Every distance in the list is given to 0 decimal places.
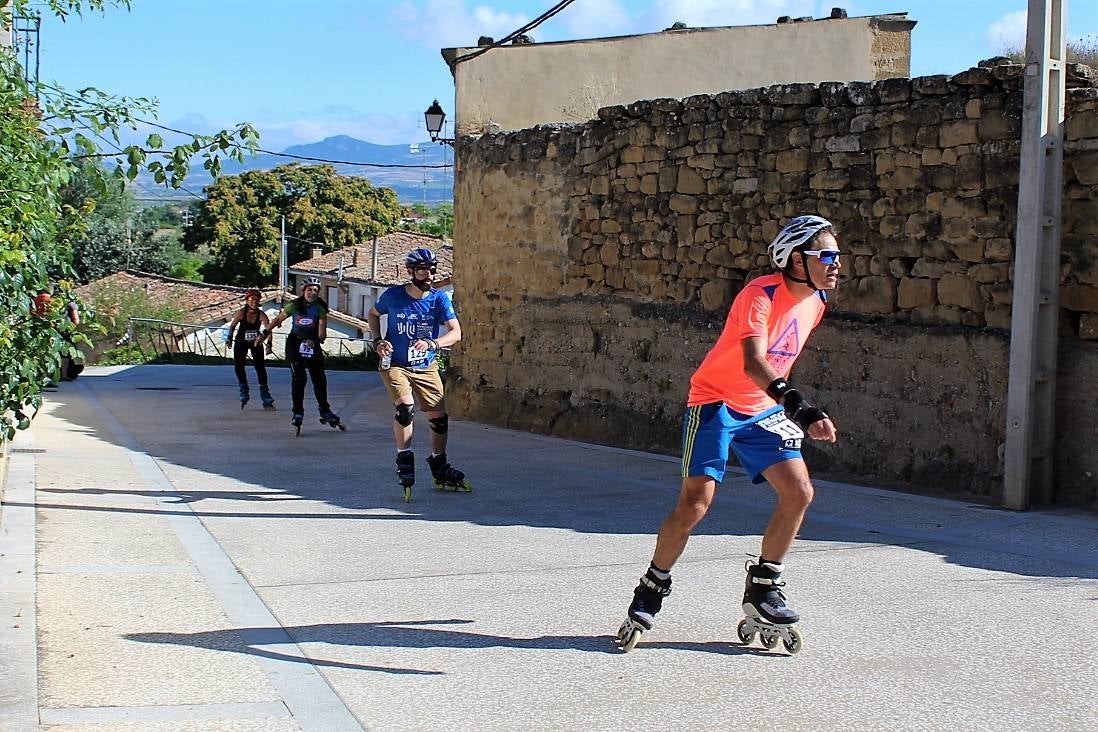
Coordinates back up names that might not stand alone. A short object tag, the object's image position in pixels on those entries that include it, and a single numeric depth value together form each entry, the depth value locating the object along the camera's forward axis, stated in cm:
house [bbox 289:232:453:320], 6406
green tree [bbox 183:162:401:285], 7450
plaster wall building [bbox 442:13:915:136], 1775
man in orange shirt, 556
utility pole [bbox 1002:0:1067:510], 888
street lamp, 2181
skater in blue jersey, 992
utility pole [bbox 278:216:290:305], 6775
